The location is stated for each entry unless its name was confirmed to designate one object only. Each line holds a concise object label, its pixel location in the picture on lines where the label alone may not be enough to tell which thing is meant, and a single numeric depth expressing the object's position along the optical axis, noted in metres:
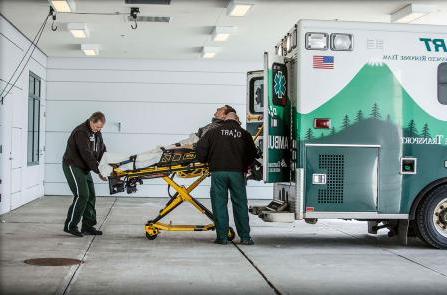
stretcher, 10.84
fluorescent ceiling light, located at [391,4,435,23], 12.95
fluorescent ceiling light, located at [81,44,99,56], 18.62
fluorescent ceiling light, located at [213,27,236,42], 15.58
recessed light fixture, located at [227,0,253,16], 12.75
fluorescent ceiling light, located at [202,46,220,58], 18.72
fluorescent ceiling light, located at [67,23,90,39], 15.57
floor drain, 8.60
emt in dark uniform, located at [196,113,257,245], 10.49
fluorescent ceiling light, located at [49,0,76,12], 12.63
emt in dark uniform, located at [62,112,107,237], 11.11
